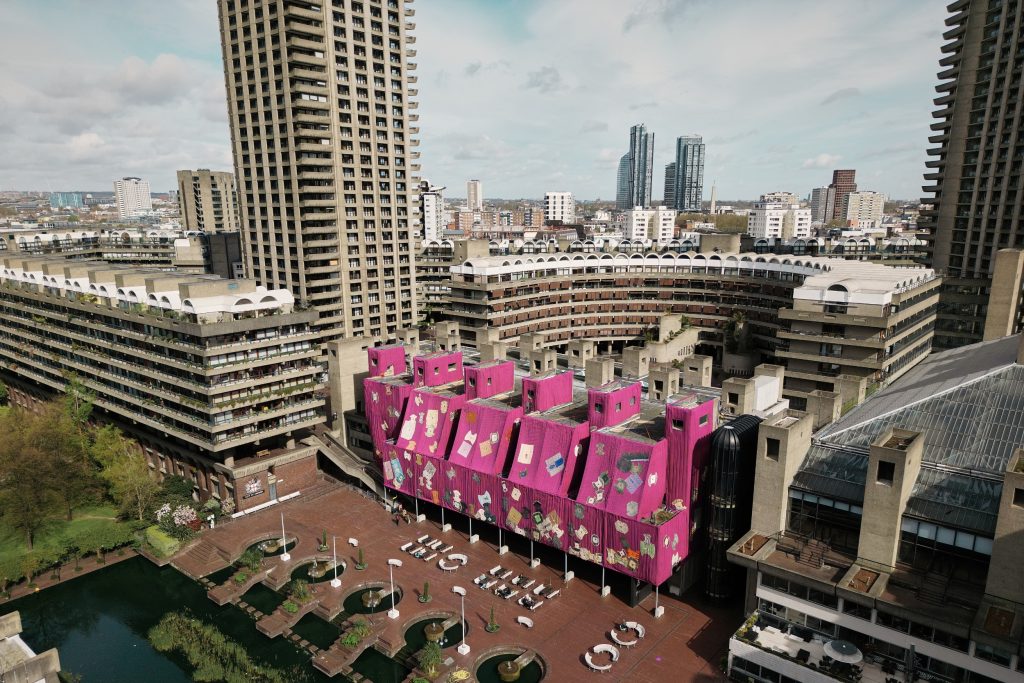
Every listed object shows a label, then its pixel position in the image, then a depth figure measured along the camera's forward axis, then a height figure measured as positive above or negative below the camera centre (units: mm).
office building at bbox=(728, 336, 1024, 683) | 42156 -23484
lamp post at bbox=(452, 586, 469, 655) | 60581 -34262
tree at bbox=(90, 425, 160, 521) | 77062 -30594
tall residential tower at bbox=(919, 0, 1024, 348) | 113000 +11270
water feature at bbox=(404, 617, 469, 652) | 55281 -35459
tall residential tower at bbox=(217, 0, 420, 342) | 107875 +12583
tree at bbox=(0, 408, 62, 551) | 71000 -28933
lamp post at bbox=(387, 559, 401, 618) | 65250 -34522
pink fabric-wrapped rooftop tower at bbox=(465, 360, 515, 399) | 74062 -18048
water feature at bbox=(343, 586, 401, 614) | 60531 -35477
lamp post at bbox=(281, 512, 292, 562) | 68688 -34893
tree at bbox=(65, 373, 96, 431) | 92125 -25309
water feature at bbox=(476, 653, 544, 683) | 51344 -35472
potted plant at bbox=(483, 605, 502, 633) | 55656 -34191
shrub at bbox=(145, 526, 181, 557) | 71500 -35127
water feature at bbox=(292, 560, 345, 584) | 66062 -35461
